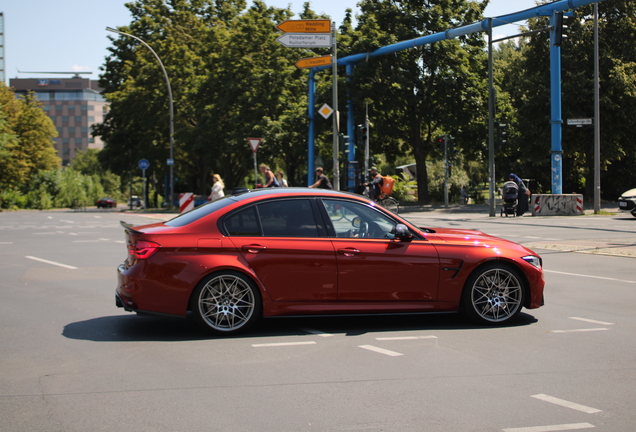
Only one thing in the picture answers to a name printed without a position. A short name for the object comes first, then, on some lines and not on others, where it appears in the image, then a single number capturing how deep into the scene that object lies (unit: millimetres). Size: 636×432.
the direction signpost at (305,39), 18641
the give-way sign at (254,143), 26297
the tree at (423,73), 38875
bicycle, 24062
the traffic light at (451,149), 37500
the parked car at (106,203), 88312
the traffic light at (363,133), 28812
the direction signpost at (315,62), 20766
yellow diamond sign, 23656
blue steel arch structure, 24103
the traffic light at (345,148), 29920
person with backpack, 24312
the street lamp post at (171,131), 41581
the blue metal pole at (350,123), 38156
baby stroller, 27141
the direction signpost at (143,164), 46084
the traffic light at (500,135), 27434
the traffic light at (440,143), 36816
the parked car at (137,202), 79519
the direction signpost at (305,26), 18828
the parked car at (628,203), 25081
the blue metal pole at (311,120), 38184
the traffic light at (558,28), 23736
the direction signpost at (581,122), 27214
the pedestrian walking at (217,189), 23109
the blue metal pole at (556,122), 28344
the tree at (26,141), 67812
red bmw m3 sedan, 6691
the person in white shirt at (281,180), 22884
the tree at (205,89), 44969
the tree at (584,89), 37281
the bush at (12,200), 68125
